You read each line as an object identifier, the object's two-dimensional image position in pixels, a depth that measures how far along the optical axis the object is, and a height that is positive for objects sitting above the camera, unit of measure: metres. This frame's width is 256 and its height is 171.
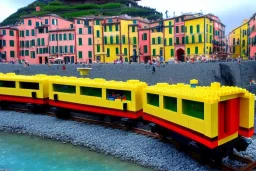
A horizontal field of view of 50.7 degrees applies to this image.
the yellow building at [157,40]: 46.41 +4.68
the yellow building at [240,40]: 52.68 +5.43
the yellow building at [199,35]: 42.06 +4.99
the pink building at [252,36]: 42.16 +4.85
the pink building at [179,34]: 44.08 +5.50
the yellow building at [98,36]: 48.38 +5.76
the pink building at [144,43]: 47.81 +4.39
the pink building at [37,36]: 49.94 +6.29
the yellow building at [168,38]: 45.38 +4.94
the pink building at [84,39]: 47.91 +5.24
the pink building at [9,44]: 51.66 +4.95
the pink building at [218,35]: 46.42 +5.85
